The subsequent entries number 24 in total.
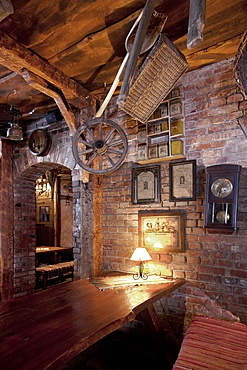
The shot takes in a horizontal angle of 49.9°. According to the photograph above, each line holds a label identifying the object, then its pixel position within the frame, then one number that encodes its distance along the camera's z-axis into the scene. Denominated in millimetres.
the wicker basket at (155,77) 2141
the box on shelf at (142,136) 3165
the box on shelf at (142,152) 3143
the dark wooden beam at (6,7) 1659
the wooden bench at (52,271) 5161
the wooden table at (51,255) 6176
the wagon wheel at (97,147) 2973
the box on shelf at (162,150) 2970
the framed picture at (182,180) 2830
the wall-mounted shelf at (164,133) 2920
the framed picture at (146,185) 3129
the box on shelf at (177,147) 2879
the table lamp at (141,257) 2805
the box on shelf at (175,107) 2911
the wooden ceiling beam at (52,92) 2645
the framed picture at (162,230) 2908
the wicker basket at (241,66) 2133
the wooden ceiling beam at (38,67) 2322
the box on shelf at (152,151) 3043
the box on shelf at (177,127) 2920
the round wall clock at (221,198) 2514
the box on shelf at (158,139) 3140
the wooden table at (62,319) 1375
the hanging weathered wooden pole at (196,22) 1494
